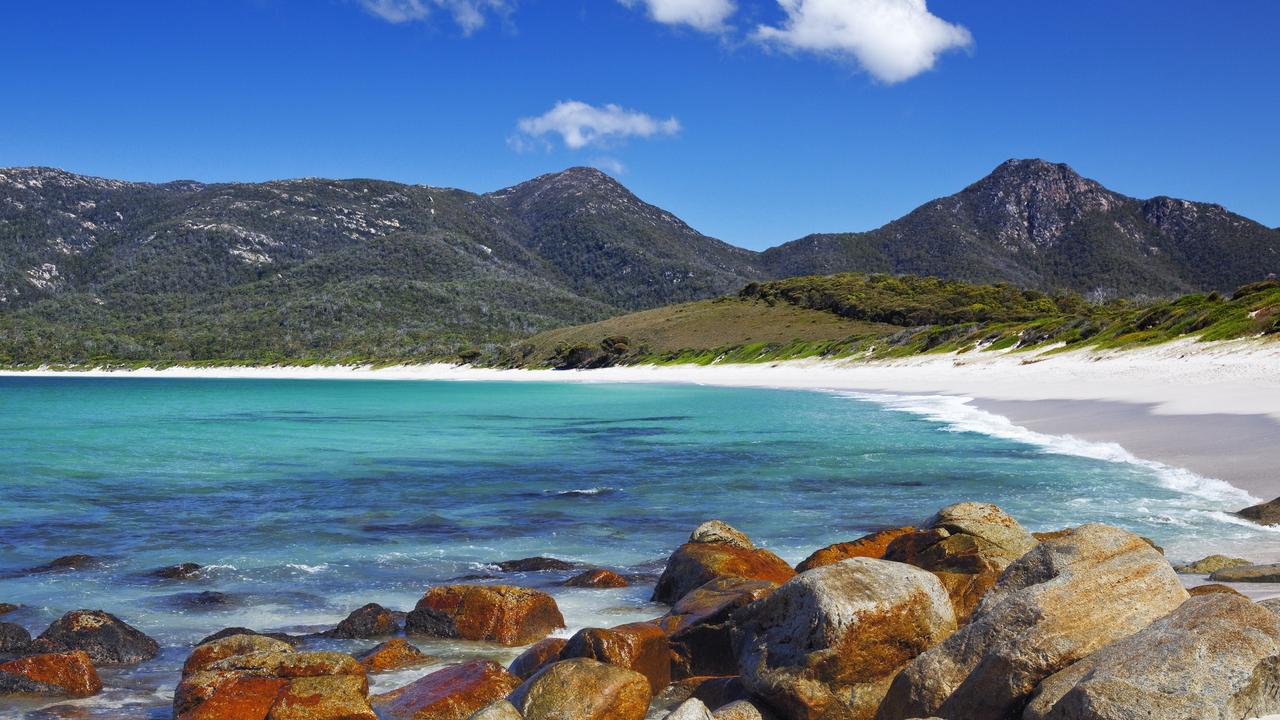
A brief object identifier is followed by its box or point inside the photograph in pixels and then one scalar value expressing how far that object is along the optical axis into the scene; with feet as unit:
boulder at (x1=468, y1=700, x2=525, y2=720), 19.26
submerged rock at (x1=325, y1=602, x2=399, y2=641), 30.99
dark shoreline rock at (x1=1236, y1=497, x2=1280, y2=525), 42.14
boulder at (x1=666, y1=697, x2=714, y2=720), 17.38
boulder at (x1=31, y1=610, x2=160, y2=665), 28.48
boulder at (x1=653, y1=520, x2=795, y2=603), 32.40
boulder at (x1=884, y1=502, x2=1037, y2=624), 27.66
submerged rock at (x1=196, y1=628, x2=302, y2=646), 29.54
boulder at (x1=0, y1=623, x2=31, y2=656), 28.82
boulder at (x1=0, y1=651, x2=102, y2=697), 25.59
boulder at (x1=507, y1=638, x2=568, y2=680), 25.54
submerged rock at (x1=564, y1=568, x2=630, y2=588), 36.91
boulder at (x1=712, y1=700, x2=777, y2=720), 19.43
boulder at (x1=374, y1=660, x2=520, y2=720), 22.71
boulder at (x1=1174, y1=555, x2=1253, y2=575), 32.73
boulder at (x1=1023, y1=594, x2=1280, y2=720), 13.80
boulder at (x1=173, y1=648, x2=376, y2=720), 22.08
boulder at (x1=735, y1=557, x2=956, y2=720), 19.80
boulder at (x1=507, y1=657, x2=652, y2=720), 20.58
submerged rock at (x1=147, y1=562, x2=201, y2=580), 40.14
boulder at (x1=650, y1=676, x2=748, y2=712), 22.38
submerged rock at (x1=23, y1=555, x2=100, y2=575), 41.75
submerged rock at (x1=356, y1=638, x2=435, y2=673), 27.40
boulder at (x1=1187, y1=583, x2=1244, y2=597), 25.23
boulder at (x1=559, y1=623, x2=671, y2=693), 23.91
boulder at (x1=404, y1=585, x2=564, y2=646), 30.25
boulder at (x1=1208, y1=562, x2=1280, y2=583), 30.14
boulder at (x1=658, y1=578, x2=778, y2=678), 25.50
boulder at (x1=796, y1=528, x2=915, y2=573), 33.37
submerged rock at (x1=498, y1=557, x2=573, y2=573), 40.52
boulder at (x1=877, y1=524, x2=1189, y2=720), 16.89
